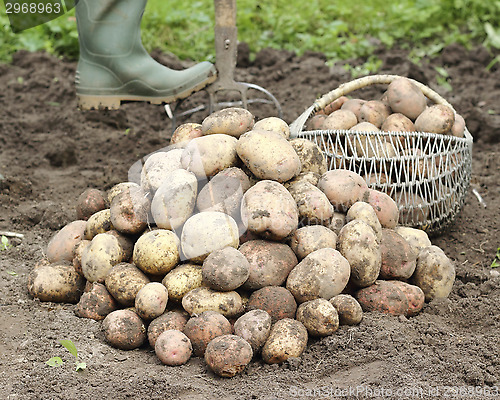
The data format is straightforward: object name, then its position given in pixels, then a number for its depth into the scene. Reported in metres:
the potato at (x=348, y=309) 2.10
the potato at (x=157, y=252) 2.21
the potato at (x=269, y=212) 2.22
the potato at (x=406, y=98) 3.13
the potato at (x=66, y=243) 2.54
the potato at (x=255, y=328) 2.00
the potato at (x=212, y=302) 2.09
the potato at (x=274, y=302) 2.11
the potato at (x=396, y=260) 2.36
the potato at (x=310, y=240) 2.27
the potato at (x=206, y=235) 2.20
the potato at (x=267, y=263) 2.18
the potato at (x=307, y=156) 2.63
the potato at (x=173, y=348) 1.97
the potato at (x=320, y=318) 2.05
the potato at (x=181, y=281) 2.17
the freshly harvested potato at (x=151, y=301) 2.10
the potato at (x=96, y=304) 2.24
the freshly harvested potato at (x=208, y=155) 2.42
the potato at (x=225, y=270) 2.07
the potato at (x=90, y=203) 2.68
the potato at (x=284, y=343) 1.99
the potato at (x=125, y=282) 2.18
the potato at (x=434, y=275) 2.43
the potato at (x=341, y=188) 2.46
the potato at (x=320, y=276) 2.14
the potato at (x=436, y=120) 3.02
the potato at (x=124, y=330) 2.08
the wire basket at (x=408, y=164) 2.88
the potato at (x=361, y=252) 2.23
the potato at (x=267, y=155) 2.38
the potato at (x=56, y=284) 2.38
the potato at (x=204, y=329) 2.01
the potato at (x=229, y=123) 2.57
